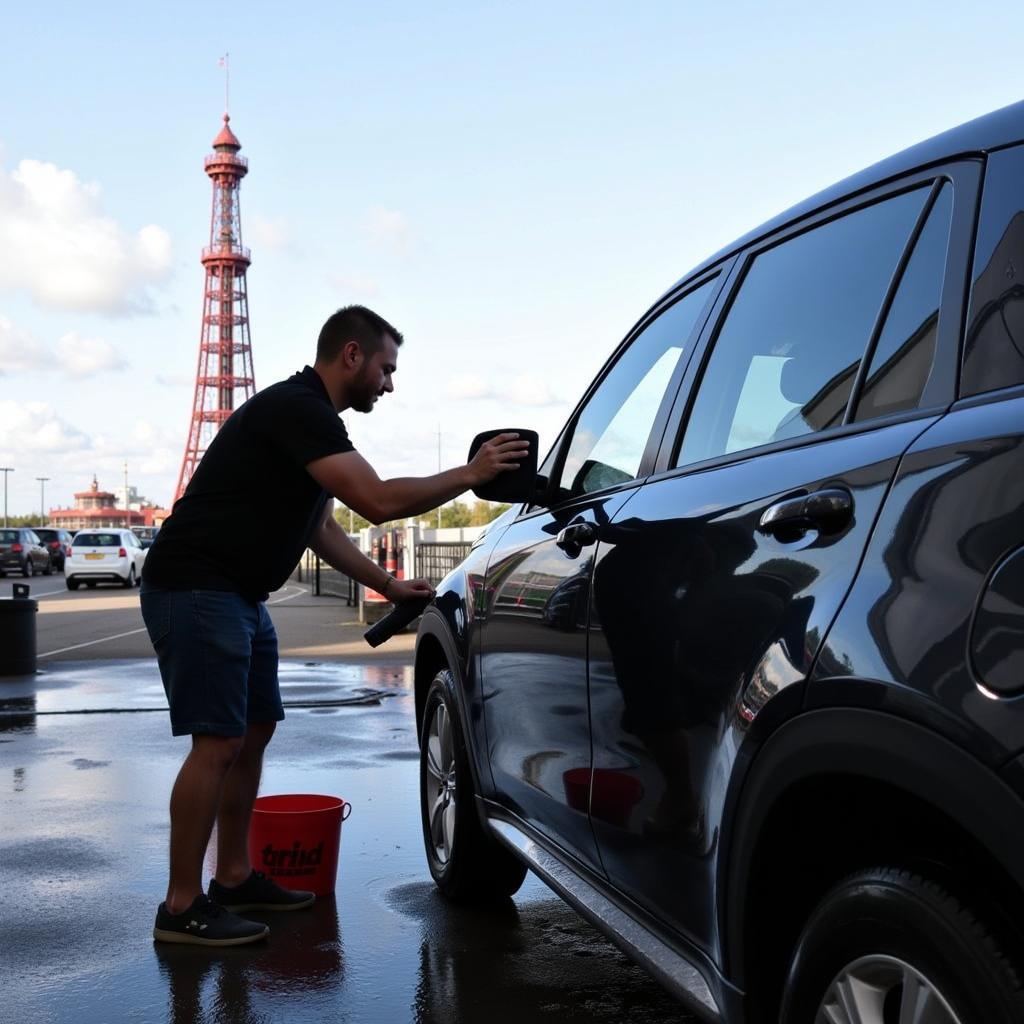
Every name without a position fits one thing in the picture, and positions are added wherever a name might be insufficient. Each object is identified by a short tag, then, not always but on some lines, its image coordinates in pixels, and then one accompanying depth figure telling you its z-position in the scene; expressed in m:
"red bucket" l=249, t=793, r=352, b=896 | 4.57
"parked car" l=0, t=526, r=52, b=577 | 41.91
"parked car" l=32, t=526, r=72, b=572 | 49.84
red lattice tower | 110.06
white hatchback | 33.47
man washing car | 4.06
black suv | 1.64
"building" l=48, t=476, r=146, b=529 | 193.07
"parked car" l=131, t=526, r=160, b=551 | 93.39
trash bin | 12.37
